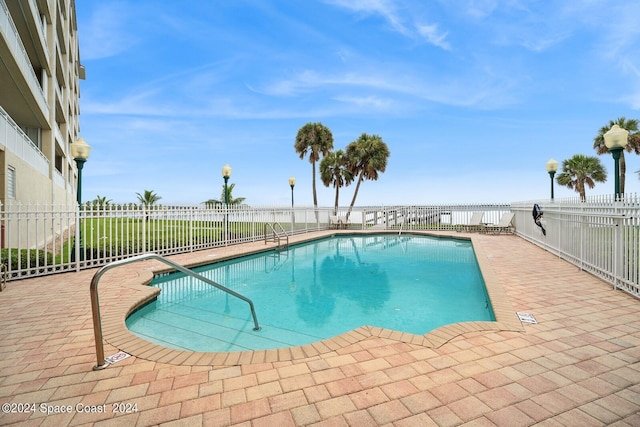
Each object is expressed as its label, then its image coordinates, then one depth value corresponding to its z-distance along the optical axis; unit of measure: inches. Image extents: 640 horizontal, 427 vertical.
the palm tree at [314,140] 953.5
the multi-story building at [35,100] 319.0
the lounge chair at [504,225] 574.7
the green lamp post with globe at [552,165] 463.4
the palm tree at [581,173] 1013.2
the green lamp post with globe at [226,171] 464.4
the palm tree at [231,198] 1178.6
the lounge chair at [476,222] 623.2
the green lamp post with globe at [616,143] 248.1
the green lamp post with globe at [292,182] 699.4
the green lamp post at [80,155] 279.7
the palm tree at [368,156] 928.3
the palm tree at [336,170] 1002.1
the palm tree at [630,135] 880.3
